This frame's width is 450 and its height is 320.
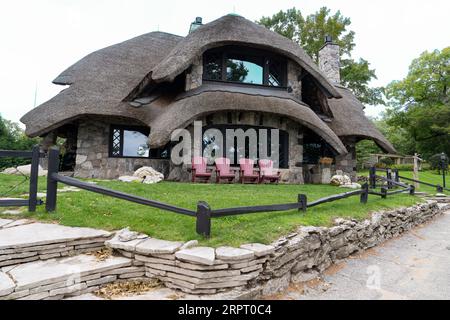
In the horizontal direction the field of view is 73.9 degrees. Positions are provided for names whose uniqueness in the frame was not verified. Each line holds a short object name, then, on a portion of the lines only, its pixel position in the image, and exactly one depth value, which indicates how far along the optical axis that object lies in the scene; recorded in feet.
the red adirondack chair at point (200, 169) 31.55
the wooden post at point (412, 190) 35.22
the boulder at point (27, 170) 35.17
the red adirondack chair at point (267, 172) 34.27
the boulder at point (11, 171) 37.24
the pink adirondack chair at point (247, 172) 33.78
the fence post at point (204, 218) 11.76
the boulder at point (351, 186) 37.47
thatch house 33.68
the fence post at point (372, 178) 38.40
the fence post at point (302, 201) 16.92
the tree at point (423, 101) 95.35
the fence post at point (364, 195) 23.81
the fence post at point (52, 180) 14.49
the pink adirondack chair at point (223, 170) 32.73
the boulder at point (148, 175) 31.24
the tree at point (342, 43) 87.92
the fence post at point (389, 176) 43.45
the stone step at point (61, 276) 8.52
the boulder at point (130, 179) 30.88
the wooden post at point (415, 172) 47.71
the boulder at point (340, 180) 38.86
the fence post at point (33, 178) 14.52
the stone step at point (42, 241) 10.23
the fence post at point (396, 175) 43.51
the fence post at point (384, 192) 28.27
